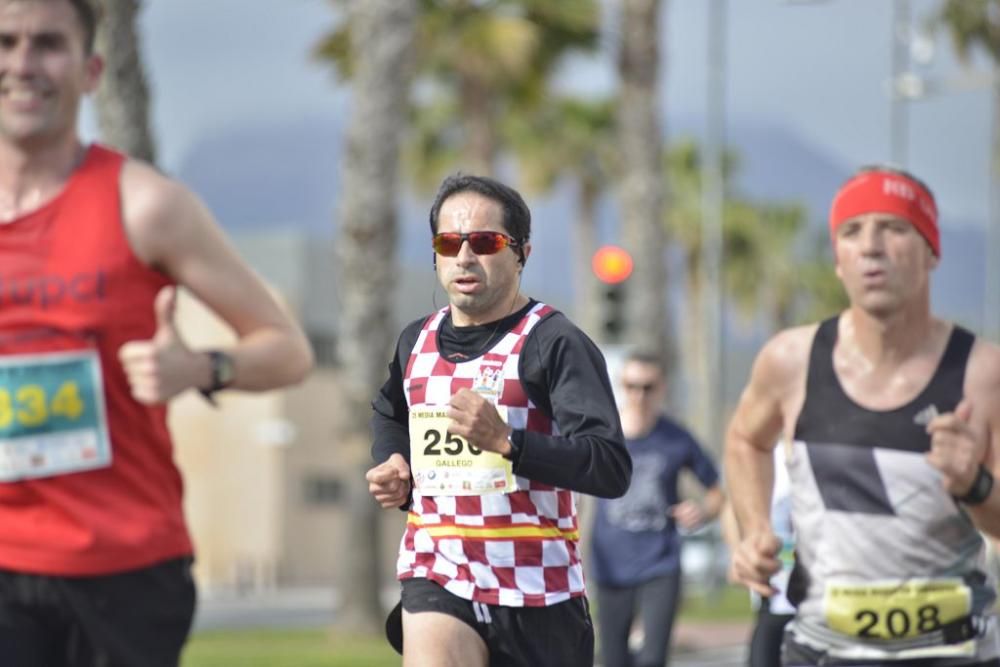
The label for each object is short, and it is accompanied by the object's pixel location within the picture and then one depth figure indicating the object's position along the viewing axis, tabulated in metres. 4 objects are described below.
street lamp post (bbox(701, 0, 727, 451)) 32.75
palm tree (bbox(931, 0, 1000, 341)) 46.66
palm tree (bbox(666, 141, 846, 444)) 67.44
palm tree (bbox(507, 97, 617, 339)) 45.22
